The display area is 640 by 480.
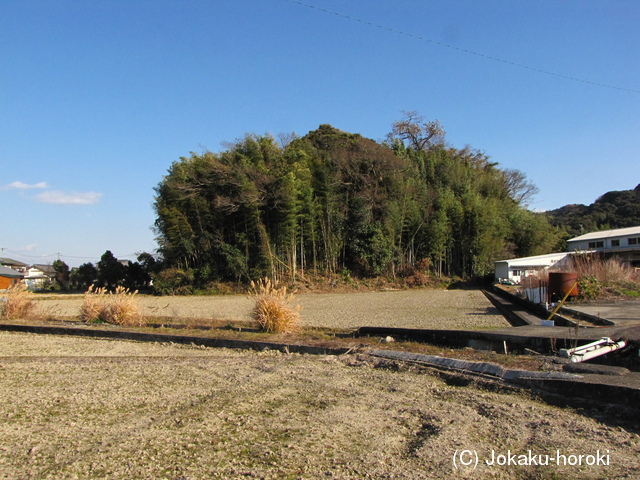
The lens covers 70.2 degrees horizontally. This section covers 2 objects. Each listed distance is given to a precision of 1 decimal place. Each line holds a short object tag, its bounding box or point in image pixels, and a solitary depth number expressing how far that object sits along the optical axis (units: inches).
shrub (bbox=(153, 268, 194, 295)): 904.3
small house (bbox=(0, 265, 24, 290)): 1175.0
